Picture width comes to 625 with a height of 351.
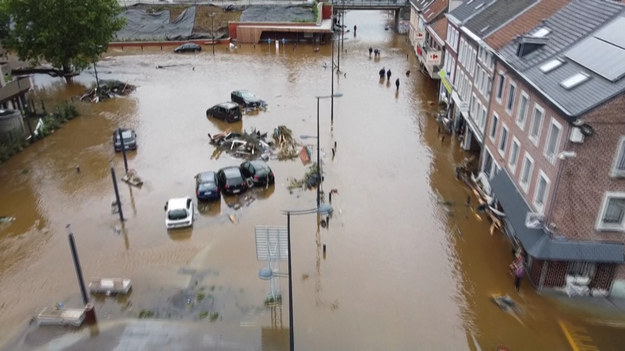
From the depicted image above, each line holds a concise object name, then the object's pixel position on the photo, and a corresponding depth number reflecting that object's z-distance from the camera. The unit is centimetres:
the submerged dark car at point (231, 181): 2909
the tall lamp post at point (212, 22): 7172
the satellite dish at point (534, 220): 2042
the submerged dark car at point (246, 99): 4441
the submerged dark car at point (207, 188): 2820
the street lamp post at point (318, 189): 2725
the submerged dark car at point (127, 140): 3556
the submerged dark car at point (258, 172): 3003
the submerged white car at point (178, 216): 2584
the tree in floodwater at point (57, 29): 4625
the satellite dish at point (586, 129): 1819
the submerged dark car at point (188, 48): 6694
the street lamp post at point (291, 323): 1598
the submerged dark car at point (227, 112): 4088
